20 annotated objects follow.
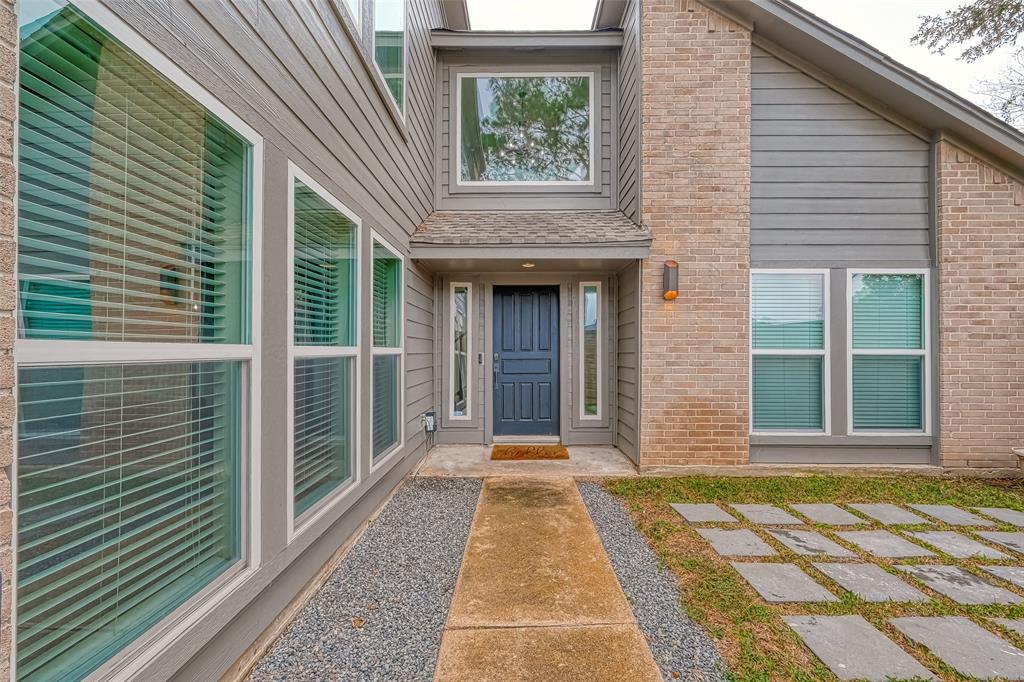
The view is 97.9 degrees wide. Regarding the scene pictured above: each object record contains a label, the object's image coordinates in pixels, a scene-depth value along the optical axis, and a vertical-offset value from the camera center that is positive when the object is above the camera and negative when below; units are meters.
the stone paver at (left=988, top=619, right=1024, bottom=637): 1.91 -1.22
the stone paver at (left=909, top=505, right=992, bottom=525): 3.08 -1.22
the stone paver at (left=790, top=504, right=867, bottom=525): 3.09 -1.22
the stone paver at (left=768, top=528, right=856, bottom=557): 2.62 -1.21
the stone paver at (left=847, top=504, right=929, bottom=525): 3.10 -1.22
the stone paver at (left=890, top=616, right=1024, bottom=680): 1.69 -1.22
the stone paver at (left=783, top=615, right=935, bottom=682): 1.66 -1.22
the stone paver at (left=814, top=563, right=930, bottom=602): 2.17 -1.22
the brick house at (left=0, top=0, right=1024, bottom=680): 1.13 +0.42
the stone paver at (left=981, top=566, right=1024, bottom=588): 2.31 -1.22
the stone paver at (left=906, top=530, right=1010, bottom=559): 2.60 -1.22
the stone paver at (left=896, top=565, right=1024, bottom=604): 2.14 -1.22
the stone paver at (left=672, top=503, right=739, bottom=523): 3.10 -1.21
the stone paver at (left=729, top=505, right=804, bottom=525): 3.08 -1.21
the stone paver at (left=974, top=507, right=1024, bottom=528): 3.09 -1.22
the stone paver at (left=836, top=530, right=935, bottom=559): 2.60 -1.22
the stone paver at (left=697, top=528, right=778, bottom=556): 2.62 -1.21
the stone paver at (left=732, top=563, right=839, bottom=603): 2.16 -1.21
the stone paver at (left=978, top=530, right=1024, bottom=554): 2.70 -1.22
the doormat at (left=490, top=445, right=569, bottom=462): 4.67 -1.15
